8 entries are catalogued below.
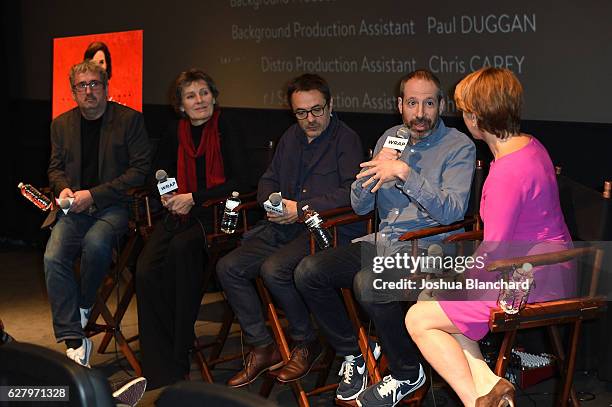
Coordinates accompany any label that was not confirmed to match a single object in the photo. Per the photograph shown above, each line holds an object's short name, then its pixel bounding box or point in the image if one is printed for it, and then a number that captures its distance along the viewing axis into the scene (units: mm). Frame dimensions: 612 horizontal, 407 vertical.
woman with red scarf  4488
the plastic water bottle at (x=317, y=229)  4098
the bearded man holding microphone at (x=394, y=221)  3738
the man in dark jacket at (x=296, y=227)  4211
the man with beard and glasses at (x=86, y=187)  4773
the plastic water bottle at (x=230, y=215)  4492
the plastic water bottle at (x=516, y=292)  3291
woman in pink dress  3289
